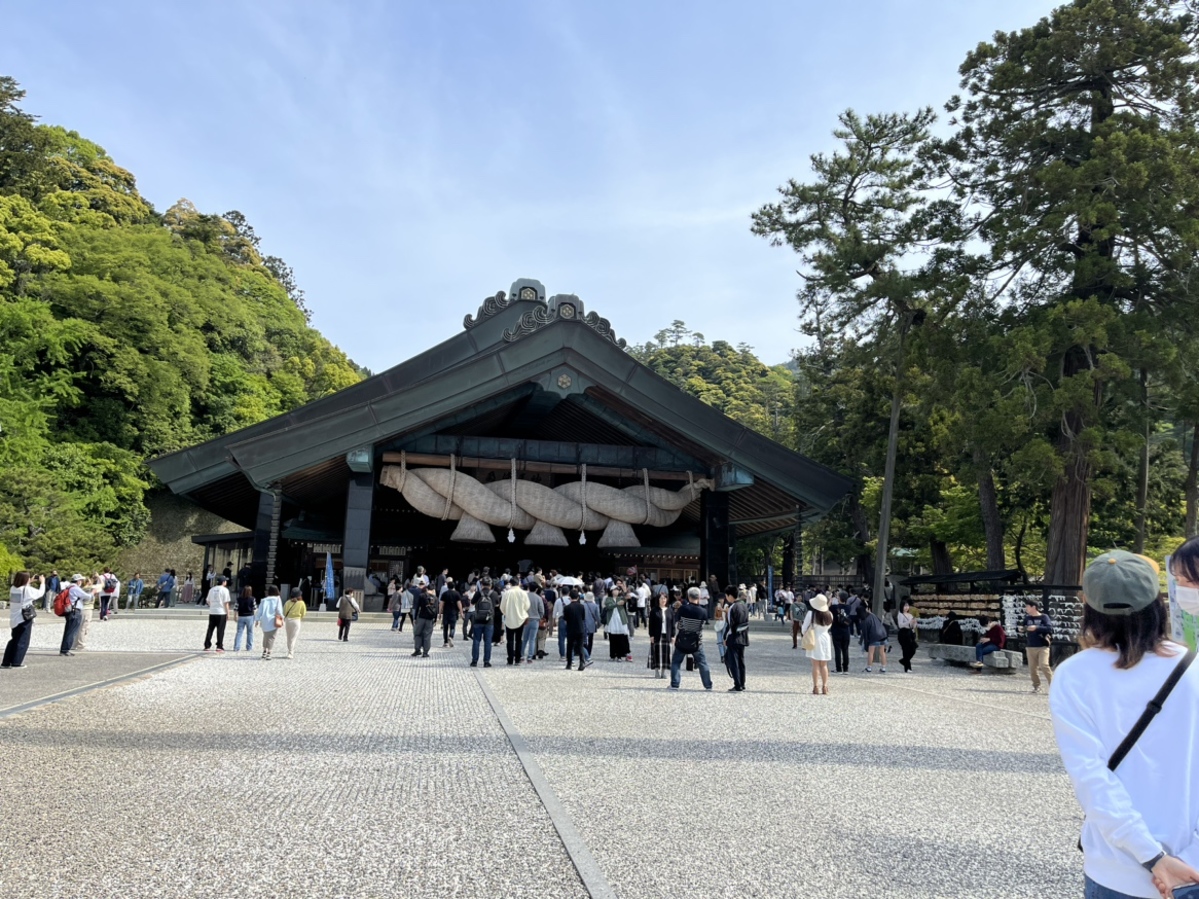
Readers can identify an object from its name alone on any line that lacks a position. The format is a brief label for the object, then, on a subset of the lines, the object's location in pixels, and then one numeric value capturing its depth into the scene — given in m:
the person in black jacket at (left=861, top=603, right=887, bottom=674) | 17.31
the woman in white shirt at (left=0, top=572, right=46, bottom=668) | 13.41
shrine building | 28.45
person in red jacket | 17.91
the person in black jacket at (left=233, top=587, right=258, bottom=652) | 17.86
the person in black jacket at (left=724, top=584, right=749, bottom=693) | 13.15
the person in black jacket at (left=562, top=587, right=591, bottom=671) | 15.79
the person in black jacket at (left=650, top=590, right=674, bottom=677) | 15.61
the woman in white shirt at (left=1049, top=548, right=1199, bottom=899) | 2.47
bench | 17.62
